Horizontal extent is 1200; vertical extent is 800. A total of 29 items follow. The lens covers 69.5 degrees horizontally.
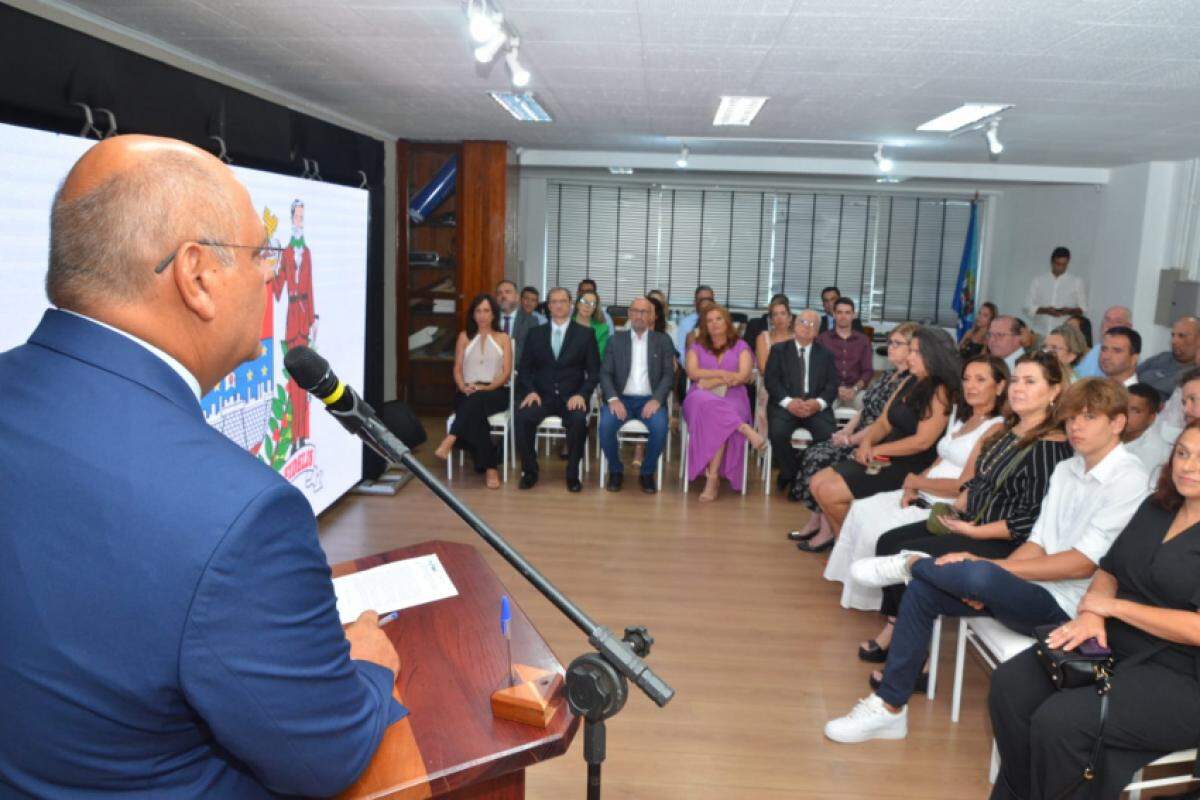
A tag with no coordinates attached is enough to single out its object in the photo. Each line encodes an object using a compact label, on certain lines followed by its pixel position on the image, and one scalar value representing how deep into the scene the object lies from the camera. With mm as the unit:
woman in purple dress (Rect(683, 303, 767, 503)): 5969
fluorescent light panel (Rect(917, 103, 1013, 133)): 5242
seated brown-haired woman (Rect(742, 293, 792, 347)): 8109
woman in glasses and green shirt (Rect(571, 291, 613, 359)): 6684
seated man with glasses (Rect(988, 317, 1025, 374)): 5957
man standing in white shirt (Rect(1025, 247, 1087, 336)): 8781
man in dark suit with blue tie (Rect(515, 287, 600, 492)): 6293
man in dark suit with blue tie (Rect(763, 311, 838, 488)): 5941
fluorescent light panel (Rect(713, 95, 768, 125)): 5379
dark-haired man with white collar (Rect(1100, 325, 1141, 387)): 4812
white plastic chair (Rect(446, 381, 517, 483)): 6125
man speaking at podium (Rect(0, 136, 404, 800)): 824
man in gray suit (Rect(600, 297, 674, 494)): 6152
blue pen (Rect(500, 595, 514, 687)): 1445
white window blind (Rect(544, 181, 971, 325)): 11383
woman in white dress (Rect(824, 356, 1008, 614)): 3812
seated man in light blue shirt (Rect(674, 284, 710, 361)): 7845
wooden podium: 1184
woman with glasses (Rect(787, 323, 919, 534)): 4867
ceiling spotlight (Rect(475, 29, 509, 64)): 3227
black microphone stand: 1170
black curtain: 2524
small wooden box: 1300
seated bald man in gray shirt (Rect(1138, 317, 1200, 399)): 5285
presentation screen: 2490
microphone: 1218
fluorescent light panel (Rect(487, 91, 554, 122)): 5383
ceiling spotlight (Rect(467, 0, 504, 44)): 3076
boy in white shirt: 2684
